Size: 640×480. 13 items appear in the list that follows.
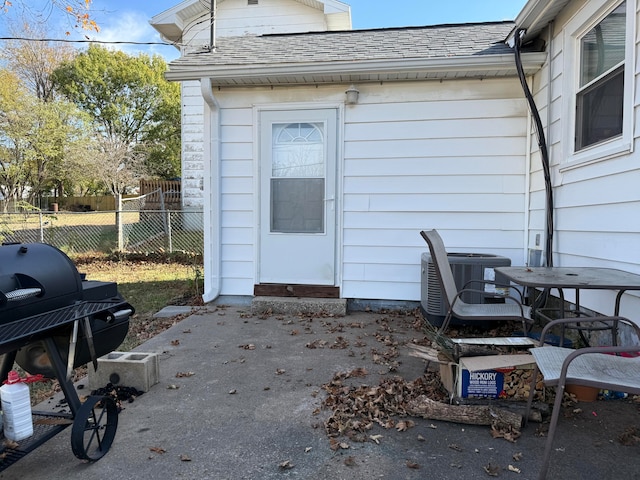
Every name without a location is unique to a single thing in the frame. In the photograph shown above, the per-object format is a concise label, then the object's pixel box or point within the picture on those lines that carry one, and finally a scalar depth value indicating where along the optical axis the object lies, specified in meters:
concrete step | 4.70
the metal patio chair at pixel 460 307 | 3.08
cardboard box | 2.31
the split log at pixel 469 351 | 2.45
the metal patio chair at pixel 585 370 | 1.62
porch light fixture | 4.62
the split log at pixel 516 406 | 2.25
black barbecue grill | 1.65
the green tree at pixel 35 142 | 17.11
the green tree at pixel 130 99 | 24.06
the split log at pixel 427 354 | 2.57
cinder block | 2.72
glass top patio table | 2.36
